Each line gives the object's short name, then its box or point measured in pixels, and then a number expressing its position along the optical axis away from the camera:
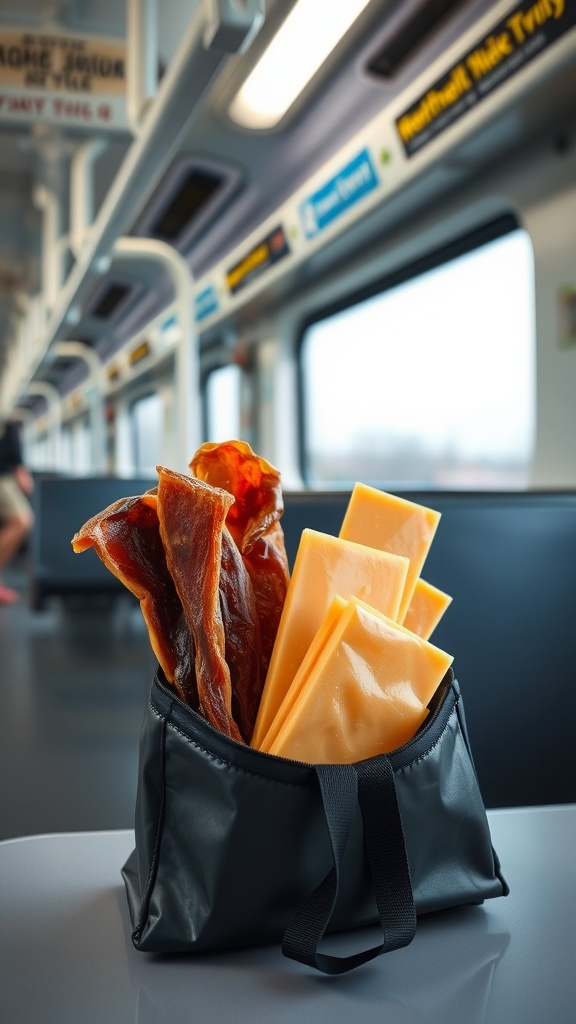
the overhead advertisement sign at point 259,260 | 4.71
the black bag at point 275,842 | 0.42
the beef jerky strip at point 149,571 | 0.46
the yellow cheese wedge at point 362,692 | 0.44
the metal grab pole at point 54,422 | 8.07
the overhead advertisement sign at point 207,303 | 5.95
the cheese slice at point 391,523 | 0.53
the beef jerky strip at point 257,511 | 0.51
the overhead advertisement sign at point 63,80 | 2.59
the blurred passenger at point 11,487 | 6.73
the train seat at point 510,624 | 1.11
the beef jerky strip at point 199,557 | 0.45
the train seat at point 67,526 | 3.22
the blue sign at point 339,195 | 3.55
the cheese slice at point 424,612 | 0.55
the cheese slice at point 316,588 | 0.47
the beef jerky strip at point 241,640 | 0.48
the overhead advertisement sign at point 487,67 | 2.31
